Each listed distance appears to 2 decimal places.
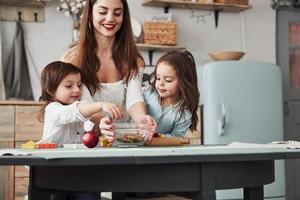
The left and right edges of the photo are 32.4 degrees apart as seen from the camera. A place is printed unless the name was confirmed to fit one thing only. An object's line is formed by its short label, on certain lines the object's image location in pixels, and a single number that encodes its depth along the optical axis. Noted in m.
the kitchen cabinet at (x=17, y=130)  3.54
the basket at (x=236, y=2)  4.50
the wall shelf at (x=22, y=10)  4.02
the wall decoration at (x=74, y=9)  4.10
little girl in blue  1.88
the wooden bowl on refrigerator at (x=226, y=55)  4.25
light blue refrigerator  3.97
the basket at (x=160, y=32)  4.26
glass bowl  1.67
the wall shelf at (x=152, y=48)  4.23
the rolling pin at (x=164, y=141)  1.81
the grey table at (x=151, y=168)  1.23
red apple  1.64
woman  2.00
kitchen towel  3.93
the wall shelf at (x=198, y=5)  4.38
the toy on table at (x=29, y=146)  1.61
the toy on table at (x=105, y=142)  1.71
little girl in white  1.81
